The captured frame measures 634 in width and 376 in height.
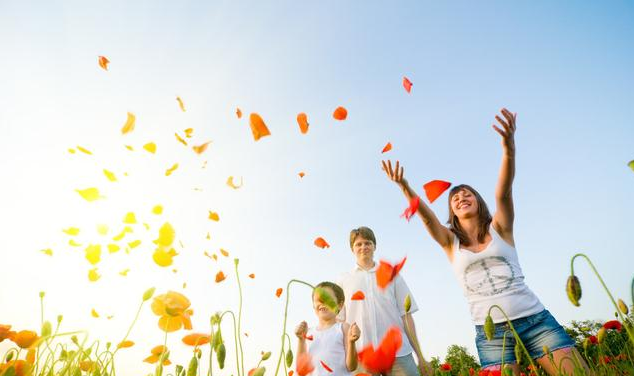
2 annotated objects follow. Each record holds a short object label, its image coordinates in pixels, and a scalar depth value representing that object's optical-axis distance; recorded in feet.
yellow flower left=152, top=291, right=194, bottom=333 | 6.07
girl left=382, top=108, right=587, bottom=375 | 9.21
